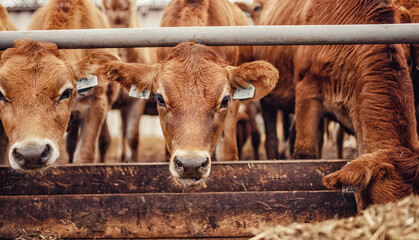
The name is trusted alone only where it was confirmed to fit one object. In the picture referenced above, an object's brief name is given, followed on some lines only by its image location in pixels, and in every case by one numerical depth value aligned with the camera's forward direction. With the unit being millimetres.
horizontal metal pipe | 3113
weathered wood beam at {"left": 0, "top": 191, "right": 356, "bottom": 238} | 3221
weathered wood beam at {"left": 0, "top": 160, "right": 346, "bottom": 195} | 3391
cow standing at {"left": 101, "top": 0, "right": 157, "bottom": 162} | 5754
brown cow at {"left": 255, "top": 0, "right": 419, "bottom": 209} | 2748
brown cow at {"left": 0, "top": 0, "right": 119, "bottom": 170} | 3078
